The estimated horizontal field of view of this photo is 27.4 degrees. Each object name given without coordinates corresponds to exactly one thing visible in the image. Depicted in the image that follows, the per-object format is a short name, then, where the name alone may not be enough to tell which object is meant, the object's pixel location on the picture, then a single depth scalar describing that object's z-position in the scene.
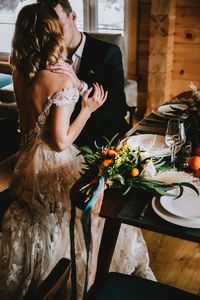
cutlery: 1.32
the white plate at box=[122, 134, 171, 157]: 1.76
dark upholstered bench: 1.40
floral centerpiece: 1.44
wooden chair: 1.09
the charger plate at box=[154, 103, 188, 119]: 2.24
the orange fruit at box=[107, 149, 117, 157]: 1.50
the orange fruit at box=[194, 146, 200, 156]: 1.71
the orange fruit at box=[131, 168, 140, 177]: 1.47
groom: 2.56
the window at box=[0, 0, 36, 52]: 5.19
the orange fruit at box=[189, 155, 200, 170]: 1.60
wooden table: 1.26
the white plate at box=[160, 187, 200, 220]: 1.32
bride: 1.80
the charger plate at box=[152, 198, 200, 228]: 1.27
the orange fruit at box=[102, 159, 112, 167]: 1.47
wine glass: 1.64
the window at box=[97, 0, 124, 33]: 4.50
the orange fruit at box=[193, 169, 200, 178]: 1.57
